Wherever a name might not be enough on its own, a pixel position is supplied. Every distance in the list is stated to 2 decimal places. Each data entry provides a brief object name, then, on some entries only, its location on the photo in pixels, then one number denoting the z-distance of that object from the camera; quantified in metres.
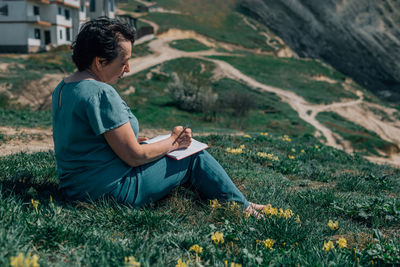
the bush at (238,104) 24.25
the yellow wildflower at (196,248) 2.20
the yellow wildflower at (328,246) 2.35
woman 2.55
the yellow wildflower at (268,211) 2.84
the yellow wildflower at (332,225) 2.82
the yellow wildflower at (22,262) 1.62
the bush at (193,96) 23.44
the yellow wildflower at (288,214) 2.82
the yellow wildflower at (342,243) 2.44
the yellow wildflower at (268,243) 2.41
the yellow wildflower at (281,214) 2.83
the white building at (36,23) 33.66
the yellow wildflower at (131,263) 1.79
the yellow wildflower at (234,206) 2.93
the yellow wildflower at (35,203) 2.57
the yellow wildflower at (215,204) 2.97
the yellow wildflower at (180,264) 1.96
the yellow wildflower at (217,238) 2.35
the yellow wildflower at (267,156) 5.78
